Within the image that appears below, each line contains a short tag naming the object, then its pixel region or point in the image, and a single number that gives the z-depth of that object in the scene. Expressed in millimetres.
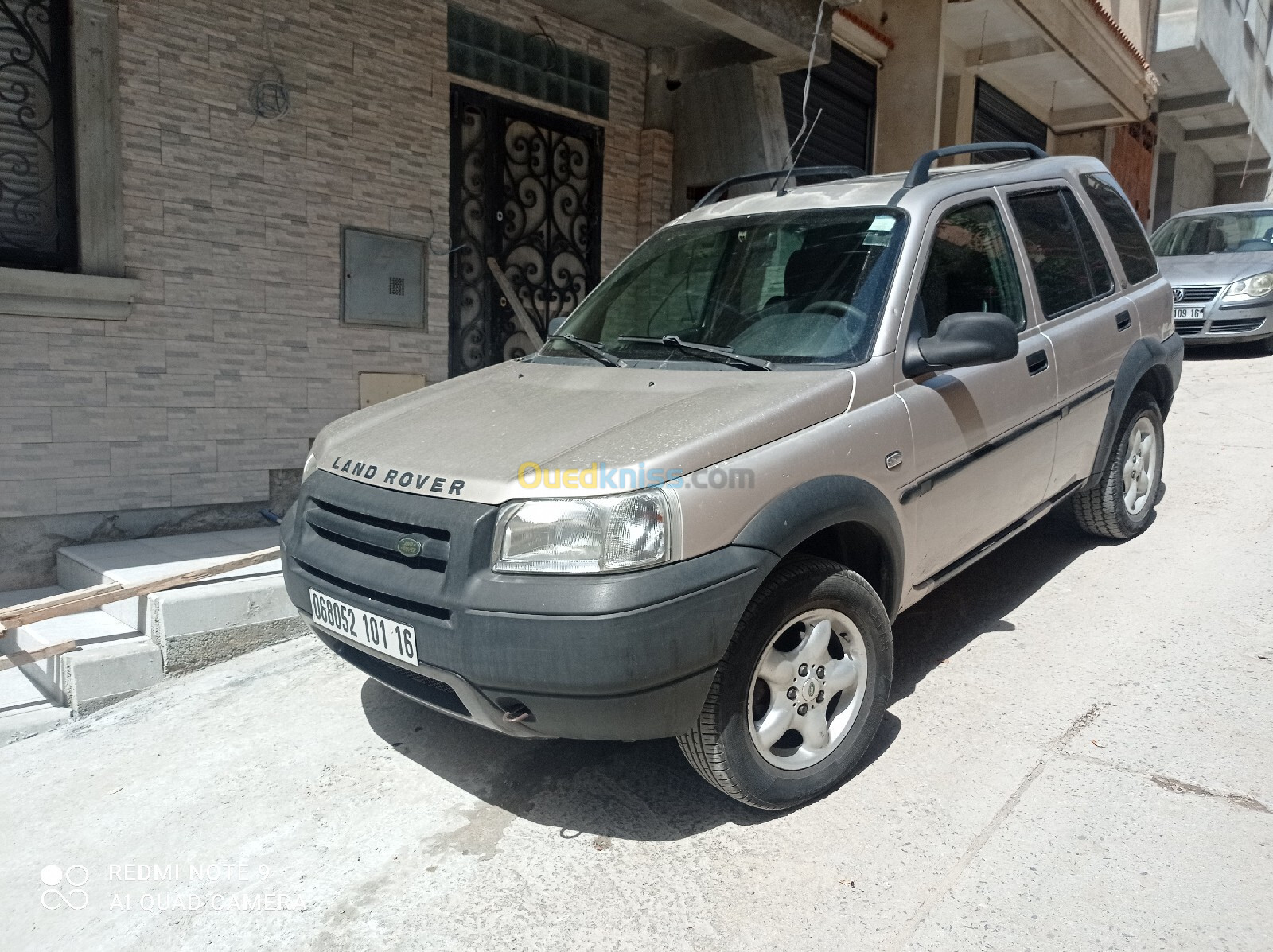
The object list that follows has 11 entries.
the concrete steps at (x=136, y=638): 3762
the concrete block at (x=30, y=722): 3568
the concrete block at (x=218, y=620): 3988
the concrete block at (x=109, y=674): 3750
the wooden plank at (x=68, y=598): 3600
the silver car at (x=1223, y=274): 8797
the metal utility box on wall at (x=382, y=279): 6367
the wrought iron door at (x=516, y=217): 7160
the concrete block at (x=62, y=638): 3832
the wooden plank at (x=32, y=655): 3562
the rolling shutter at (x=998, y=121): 13320
